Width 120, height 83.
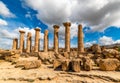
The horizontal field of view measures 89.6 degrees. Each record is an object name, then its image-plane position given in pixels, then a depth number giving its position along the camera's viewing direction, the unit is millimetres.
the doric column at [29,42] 16941
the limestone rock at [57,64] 5402
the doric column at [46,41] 15178
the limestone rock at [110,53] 6238
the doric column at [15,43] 18351
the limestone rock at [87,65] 4775
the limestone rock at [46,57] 6978
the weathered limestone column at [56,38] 13787
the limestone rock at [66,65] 4917
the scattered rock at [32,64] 5473
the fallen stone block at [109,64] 4825
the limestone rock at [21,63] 6218
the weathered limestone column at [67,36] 12907
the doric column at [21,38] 17253
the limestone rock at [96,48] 8643
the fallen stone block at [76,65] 4669
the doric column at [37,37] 15924
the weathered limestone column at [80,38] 12194
